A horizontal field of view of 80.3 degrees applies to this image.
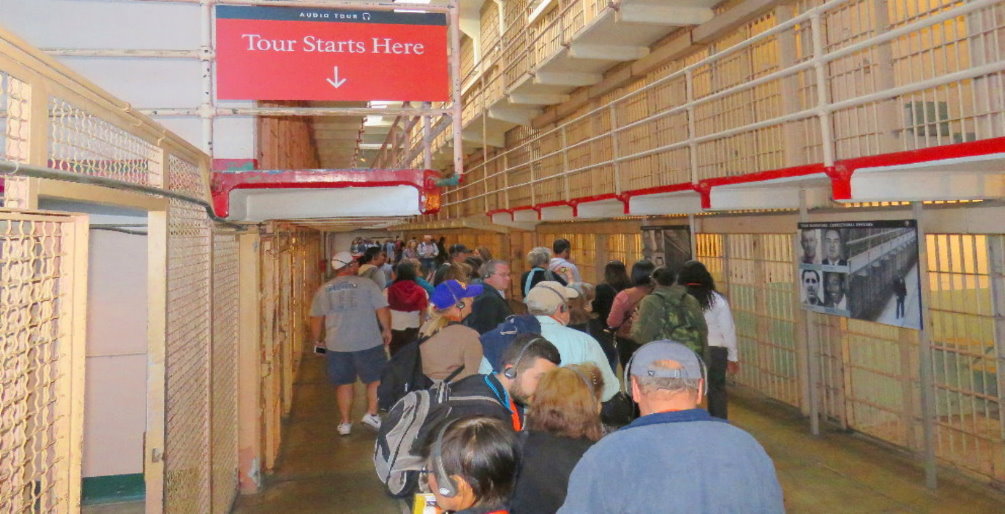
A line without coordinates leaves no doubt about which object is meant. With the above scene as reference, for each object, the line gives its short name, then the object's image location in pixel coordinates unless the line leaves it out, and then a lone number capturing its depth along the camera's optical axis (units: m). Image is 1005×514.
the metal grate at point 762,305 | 6.40
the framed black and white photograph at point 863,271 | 4.39
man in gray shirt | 5.50
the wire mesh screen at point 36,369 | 1.29
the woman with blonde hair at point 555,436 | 2.14
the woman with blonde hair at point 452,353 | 3.38
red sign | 3.68
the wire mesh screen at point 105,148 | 1.64
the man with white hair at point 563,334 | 3.36
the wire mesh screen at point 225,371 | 3.57
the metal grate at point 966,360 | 4.35
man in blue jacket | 1.68
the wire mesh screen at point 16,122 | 1.38
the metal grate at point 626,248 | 9.25
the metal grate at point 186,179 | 2.72
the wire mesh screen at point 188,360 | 2.53
